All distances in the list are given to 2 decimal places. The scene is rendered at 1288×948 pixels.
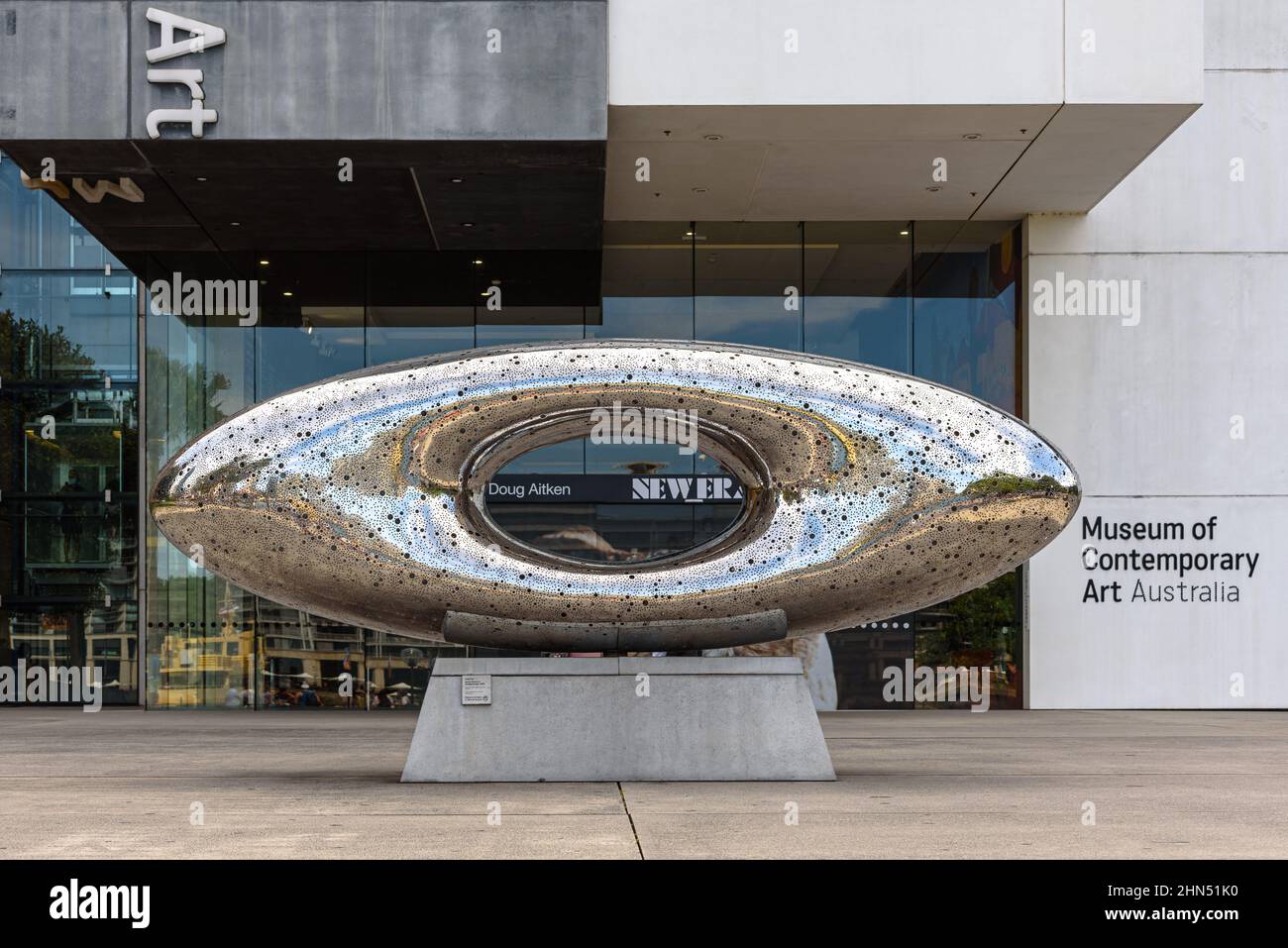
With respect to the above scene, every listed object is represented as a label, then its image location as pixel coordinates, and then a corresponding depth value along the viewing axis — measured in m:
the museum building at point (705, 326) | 19.73
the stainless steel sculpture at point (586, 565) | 9.38
